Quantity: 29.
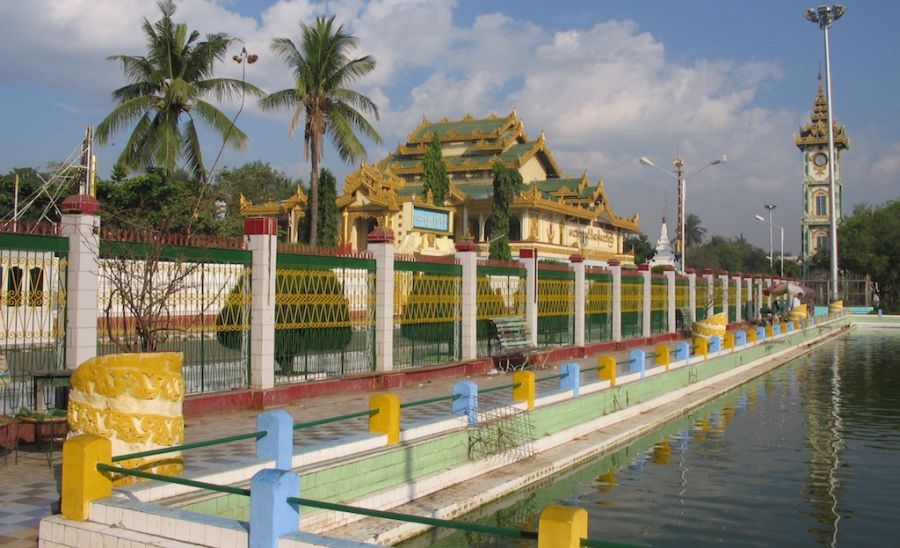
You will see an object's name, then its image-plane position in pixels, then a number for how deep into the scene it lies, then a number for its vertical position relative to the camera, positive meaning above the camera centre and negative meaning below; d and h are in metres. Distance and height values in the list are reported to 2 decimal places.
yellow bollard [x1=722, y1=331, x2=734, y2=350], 23.77 -1.04
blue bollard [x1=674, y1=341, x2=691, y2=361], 19.07 -1.07
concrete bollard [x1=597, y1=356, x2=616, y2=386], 14.14 -1.11
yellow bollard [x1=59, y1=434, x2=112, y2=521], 5.95 -1.28
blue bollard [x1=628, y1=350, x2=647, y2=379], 15.64 -1.06
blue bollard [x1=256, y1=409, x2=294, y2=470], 7.34 -1.23
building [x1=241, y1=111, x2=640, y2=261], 40.22 +5.79
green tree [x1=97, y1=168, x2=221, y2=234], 27.98 +3.83
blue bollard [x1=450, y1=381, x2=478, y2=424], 10.16 -1.20
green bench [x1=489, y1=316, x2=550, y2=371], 17.52 -0.88
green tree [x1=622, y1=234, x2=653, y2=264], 88.75 +6.55
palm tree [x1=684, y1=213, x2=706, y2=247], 132.12 +12.00
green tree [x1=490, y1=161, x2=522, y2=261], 43.50 +5.79
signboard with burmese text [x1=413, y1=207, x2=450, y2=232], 38.72 +4.07
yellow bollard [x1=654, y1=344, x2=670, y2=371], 17.36 -1.08
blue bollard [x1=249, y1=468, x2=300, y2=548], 5.28 -1.34
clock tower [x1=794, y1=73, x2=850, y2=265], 88.81 +13.47
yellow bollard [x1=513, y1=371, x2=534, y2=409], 11.22 -1.12
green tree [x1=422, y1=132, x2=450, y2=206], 45.47 +7.23
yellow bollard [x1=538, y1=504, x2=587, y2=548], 4.48 -1.23
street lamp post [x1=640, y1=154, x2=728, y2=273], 35.00 +5.46
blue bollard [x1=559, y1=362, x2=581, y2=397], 12.84 -1.15
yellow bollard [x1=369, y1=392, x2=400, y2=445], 8.68 -1.21
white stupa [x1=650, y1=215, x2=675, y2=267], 69.75 +4.79
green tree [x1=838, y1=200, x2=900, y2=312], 62.56 +4.73
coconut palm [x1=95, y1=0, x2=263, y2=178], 22.62 +5.98
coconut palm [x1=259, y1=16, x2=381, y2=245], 26.23 +6.77
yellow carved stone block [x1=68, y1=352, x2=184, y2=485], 6.75 -0.84
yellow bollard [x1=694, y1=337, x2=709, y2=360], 20.53 -1.03
